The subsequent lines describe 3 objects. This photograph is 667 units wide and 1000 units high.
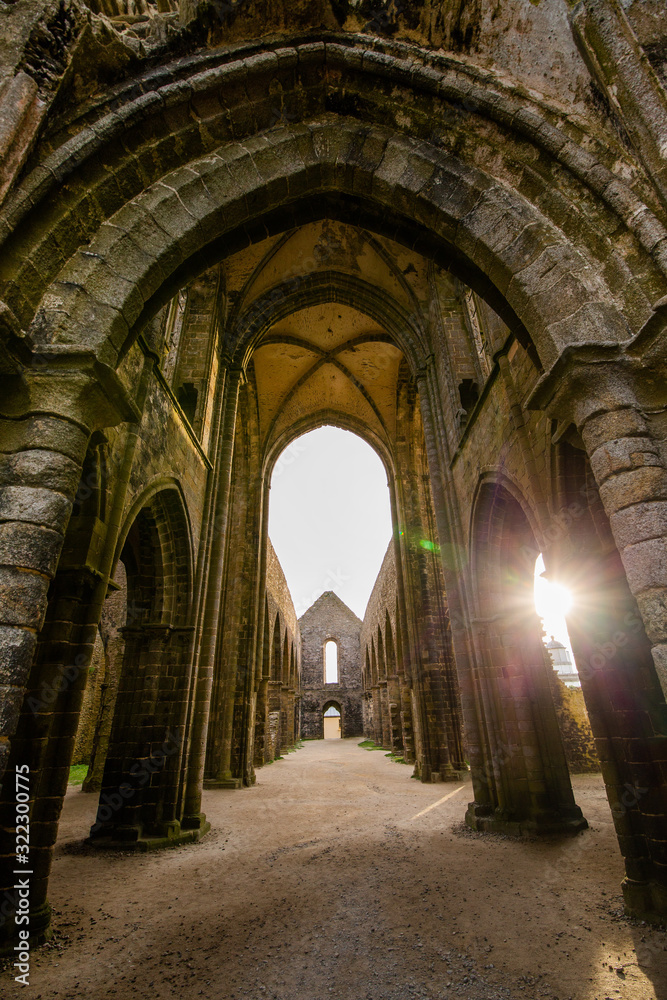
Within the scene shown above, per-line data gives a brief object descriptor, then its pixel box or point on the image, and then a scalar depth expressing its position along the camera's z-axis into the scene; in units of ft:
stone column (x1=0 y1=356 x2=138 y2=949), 6.50
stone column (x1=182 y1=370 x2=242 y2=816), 18.48
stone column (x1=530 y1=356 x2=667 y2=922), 6.94
